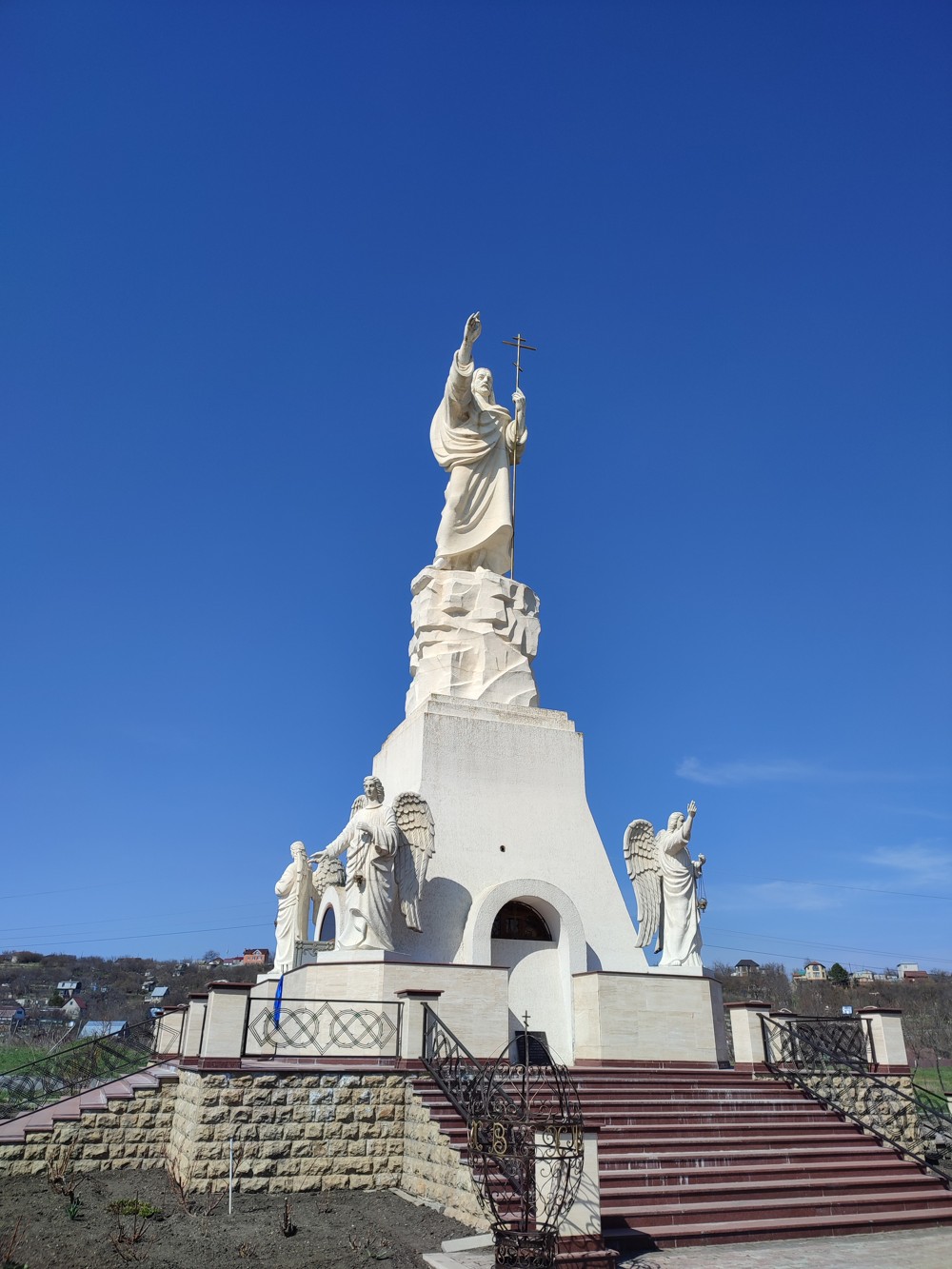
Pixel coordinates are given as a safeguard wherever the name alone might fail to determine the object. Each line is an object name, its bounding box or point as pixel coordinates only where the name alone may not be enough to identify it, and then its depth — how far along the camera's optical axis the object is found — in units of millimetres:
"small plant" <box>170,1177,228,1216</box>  9510
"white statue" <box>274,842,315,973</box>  17625
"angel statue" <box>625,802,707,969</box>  15211
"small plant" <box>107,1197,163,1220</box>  9336
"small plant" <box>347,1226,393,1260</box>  7934
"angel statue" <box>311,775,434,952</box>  13906
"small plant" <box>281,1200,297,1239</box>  8727
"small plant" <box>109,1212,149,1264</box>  8070
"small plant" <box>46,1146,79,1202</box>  10192
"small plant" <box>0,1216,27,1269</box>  7824
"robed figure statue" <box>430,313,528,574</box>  19562
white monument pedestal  13477
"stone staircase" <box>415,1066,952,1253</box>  8938
